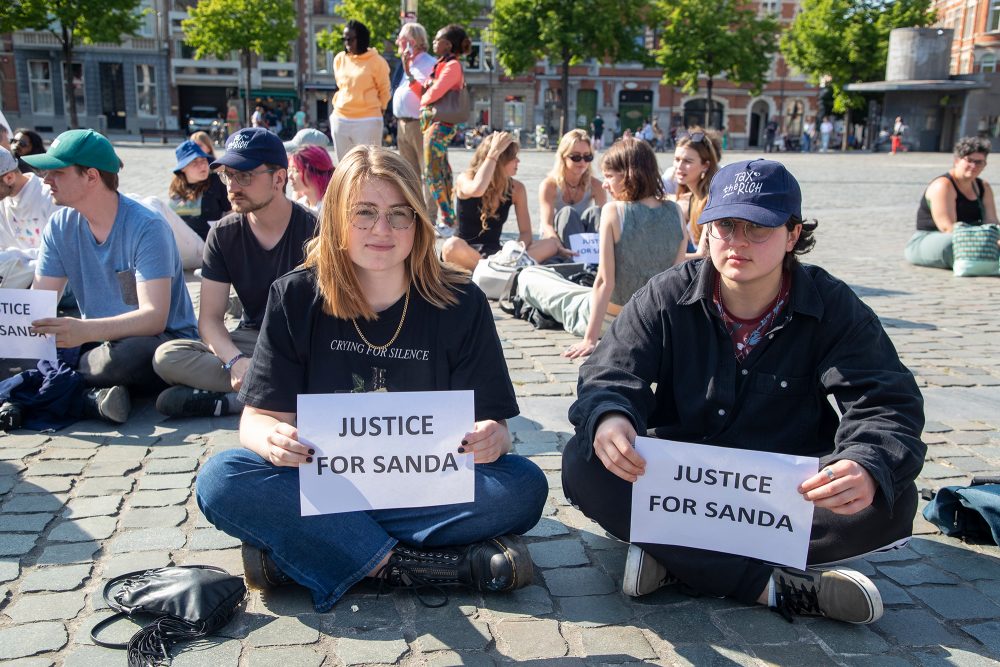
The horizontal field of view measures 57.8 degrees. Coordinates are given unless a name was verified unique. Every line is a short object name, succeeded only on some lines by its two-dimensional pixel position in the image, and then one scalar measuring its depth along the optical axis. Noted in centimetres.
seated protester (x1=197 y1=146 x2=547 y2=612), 273
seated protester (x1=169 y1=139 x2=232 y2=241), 830
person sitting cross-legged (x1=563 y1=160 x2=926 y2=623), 266
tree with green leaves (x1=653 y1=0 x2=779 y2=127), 4822
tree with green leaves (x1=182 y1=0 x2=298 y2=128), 4475
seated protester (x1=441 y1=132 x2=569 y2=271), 761
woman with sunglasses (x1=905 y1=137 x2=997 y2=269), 902
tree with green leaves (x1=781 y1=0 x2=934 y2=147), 4894
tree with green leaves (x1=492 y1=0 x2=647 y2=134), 4394
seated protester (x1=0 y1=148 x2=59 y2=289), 586
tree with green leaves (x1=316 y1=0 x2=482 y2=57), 4912
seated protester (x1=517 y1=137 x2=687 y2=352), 567
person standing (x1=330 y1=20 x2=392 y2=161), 1002
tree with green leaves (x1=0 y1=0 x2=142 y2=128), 3566
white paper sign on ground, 732
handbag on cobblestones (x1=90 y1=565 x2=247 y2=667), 249
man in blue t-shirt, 445
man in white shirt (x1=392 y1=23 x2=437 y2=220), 1015
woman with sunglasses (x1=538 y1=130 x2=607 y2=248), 772
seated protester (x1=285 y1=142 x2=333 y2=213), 646
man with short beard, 434
